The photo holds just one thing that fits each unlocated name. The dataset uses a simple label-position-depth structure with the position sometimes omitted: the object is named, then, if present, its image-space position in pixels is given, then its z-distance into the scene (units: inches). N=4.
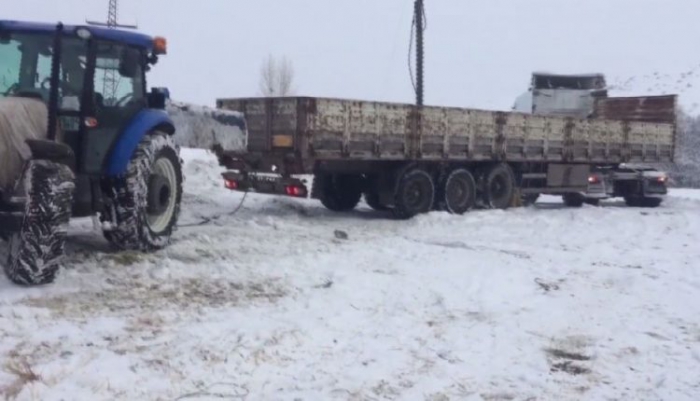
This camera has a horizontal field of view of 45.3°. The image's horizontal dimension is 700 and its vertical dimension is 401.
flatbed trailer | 564.1
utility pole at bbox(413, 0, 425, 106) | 1146.7
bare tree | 2194.9
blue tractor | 289.7
